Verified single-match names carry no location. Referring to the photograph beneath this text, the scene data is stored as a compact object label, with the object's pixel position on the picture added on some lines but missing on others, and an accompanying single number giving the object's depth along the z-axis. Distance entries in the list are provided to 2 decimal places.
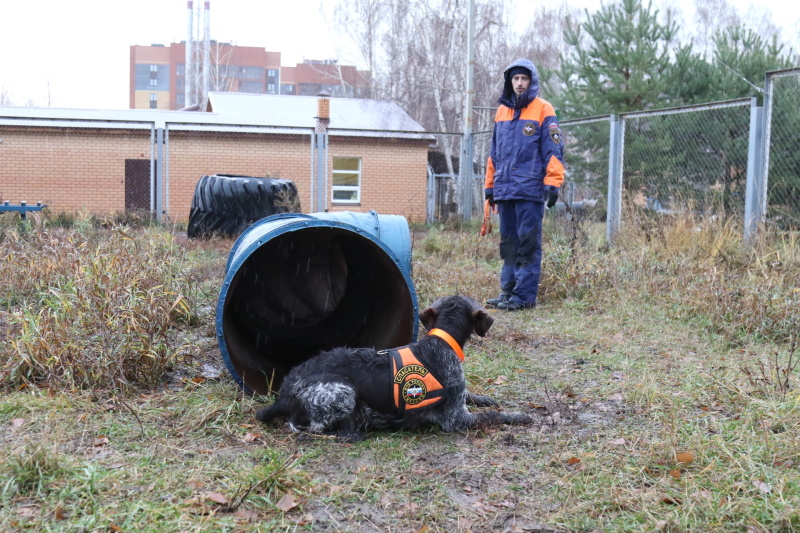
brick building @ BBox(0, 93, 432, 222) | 20.55
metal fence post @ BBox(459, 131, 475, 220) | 16.73
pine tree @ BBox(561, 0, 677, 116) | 16.61
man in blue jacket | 7.36
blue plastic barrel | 4.79
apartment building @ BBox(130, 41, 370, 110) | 100.69
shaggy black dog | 3.85
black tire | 13.16
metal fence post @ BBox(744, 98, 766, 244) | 8.81
